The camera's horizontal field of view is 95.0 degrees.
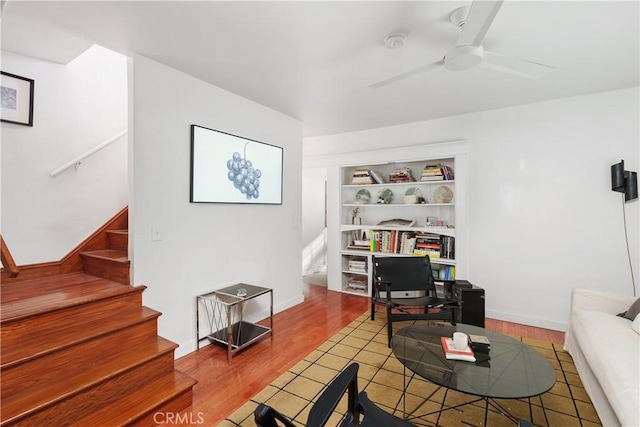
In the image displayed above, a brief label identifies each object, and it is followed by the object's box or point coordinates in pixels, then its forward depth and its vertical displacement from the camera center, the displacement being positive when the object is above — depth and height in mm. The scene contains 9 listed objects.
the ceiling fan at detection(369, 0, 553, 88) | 1387 +973
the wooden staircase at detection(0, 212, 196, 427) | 1526 -877
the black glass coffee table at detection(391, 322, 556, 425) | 1481 -849
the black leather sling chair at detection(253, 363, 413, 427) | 885 -636
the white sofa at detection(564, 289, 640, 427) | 1397 -785
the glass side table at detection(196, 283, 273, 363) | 2635 -1029
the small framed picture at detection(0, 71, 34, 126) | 2422 +971
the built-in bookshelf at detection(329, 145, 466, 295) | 3740 +30
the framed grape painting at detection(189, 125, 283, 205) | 2680 +481
